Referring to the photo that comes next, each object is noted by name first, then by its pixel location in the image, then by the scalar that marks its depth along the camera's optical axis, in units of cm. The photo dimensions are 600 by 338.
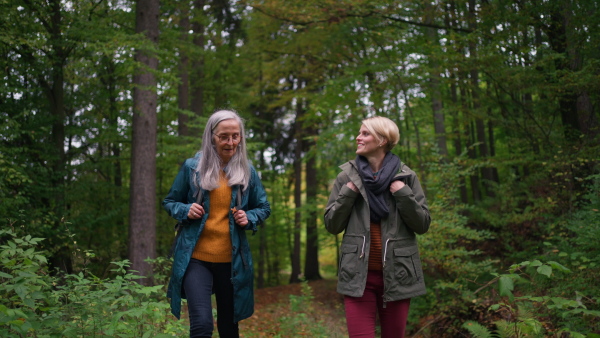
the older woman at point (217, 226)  381
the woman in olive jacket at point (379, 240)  372
